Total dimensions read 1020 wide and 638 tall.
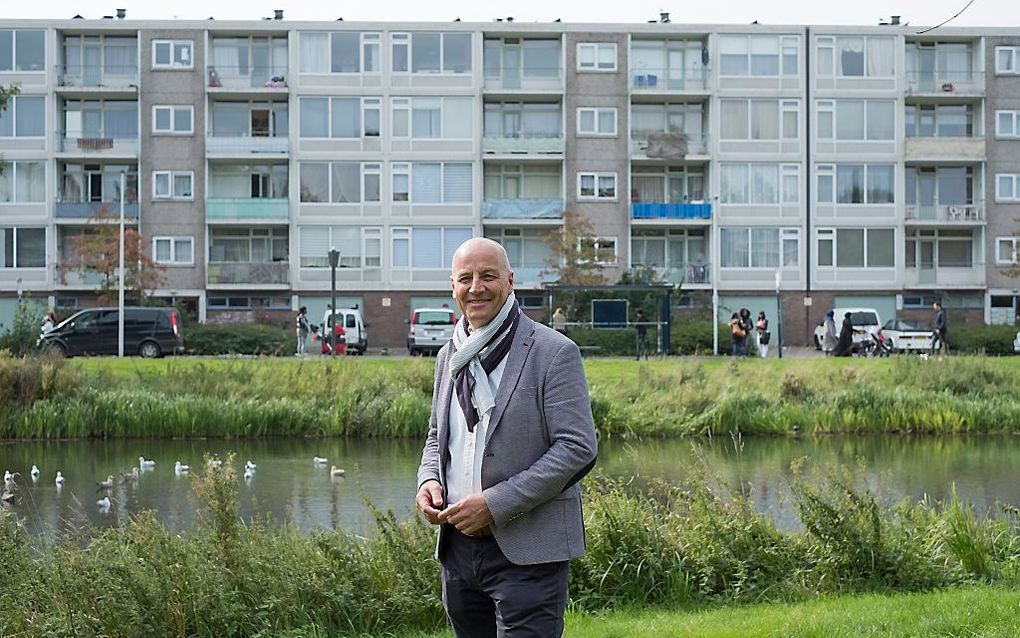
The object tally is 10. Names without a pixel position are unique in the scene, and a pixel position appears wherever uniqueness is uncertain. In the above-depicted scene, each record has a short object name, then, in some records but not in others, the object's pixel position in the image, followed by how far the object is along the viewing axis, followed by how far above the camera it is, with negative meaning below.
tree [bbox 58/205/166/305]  49.66 +1.75
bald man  4.58 -0.57
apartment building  54.25 +6.20
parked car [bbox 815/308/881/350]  46.84 -0.63
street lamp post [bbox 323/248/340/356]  37.28 -0.35
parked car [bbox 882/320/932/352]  45.22 -1.20
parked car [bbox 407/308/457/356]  44.34 -0.83
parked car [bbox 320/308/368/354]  47.06 -0.80
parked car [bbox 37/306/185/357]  39.91 -0.80
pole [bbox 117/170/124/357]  38.75 -0.72
